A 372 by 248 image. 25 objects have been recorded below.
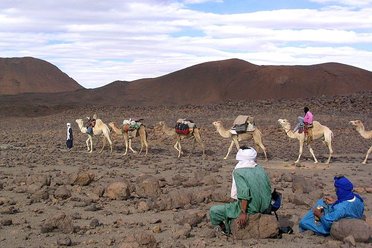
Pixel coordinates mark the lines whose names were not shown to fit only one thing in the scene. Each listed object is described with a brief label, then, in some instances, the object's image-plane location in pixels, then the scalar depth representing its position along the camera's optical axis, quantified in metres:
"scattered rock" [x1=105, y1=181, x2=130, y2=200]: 11.59
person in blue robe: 8.59
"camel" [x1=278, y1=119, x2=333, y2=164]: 19.19
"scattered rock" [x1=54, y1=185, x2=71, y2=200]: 11.62
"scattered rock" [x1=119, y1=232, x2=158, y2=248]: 7.66
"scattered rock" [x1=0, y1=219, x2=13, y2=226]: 9.52
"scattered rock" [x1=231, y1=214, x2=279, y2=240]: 8.48
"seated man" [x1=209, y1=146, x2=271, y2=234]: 8.39
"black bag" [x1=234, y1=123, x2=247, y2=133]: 19.97
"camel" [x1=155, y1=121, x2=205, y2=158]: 20.98
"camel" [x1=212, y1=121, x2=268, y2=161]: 19.92
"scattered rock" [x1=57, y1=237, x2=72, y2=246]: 8.21
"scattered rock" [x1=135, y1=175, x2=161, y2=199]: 11.93
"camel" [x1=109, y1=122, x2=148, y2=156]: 22.08
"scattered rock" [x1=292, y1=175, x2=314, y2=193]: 12.26
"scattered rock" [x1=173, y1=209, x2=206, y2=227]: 9.35
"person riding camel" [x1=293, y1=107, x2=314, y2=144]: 19.06
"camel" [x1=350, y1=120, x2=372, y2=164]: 19.86
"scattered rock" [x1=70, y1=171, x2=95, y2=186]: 13.11
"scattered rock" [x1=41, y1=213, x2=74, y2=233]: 8.95
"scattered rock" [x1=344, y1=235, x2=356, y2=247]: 7.94
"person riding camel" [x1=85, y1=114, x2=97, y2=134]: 23.18
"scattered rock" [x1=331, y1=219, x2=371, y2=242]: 8.12
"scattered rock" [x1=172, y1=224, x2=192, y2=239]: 8.65
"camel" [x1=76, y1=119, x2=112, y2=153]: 22.88
